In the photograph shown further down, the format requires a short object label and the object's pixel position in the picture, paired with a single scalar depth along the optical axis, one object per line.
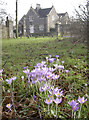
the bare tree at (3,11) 12.87
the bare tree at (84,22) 5.21
